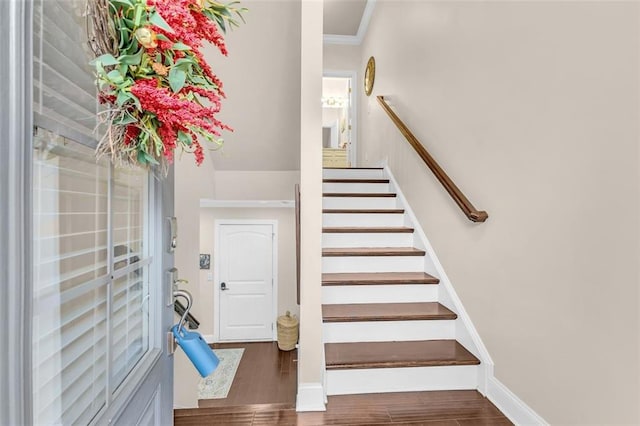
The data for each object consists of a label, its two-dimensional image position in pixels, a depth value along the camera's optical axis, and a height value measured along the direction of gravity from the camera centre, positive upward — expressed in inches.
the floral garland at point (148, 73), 26.4 +12.0
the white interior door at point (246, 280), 191.6 -41.1
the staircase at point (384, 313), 72.5 -26.0
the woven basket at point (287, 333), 179.6 -67.7
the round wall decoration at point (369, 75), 183.9 +81.2
